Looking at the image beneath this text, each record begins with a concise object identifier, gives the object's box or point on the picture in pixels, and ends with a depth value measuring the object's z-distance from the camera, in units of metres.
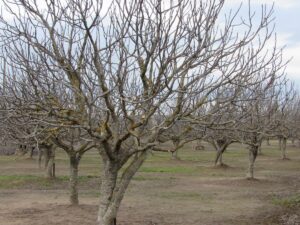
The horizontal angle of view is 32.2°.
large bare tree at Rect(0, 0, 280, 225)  7.68
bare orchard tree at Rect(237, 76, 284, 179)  8.54
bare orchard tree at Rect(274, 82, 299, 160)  30.43
